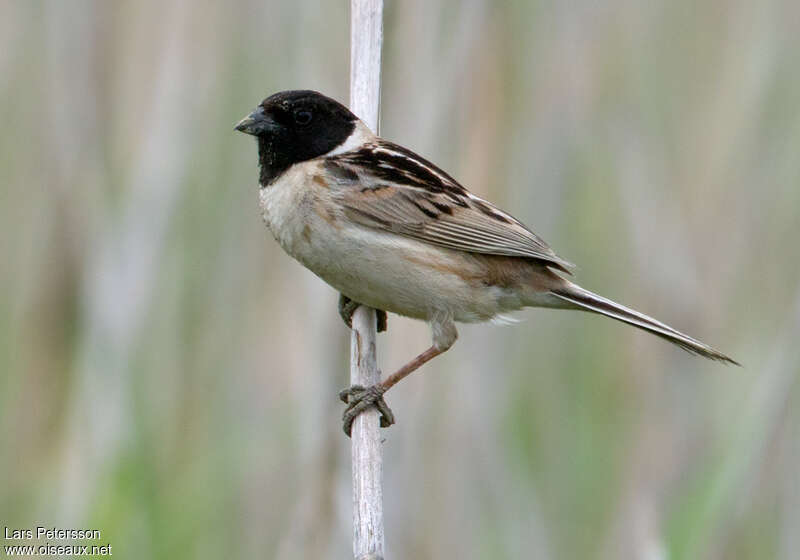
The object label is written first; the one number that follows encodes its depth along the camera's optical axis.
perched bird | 6.56
